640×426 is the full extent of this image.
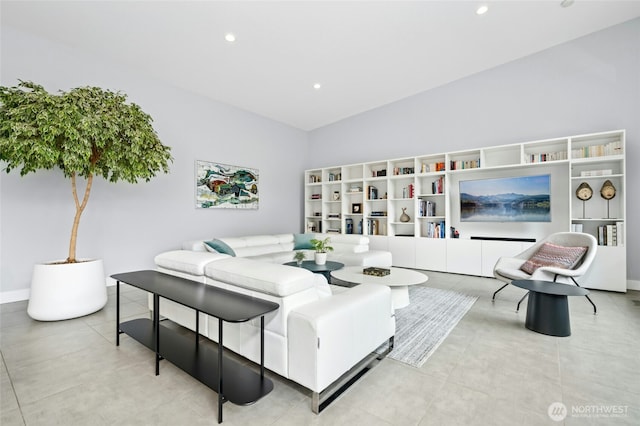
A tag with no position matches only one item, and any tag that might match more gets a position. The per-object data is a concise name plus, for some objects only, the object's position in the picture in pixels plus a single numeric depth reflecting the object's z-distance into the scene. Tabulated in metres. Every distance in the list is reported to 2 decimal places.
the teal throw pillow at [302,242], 5.35
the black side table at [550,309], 2.39
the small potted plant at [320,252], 3.81
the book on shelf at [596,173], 3.72
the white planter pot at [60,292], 2.76
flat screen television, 4.31
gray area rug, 2.12
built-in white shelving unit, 3.76
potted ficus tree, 2.51
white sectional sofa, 1.47
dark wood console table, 1.42
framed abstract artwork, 5.19
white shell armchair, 2.93
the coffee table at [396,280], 2.89
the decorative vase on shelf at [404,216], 5.56
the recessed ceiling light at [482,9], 3.24
